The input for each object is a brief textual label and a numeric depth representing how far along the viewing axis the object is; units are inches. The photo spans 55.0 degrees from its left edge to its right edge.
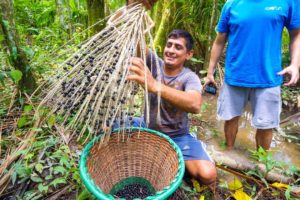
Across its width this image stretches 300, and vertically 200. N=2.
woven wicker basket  61.9
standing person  76.2
